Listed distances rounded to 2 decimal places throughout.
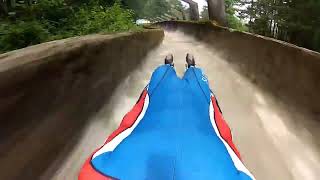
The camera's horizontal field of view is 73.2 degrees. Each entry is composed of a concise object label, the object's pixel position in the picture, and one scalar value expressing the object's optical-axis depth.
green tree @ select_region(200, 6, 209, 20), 32.98
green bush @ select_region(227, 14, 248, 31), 17.04
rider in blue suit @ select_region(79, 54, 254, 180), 0.91
